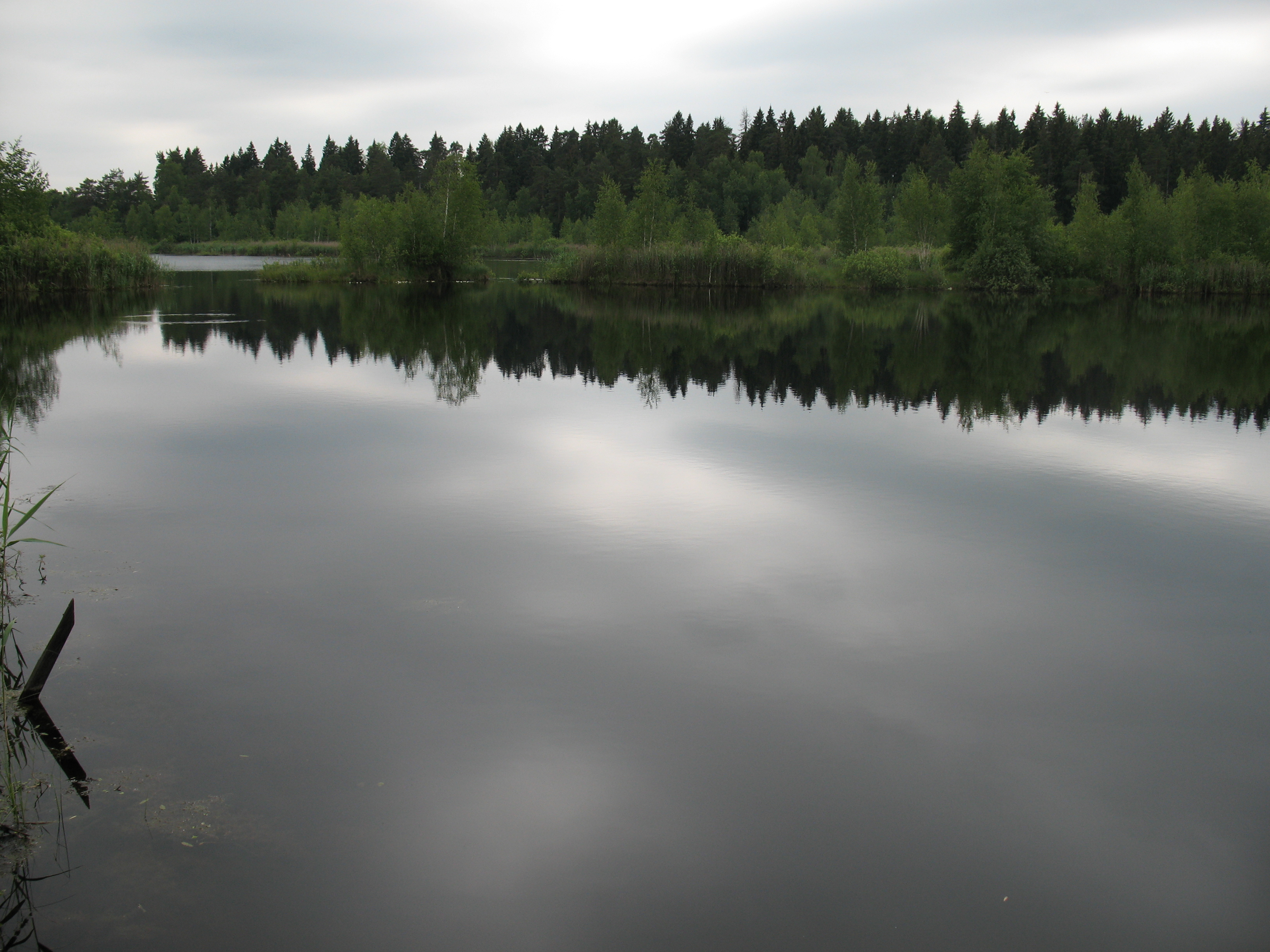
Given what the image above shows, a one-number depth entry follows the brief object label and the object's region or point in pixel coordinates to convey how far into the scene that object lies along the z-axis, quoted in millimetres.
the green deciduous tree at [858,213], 47281
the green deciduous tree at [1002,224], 41188
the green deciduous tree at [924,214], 49281
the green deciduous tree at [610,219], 42625
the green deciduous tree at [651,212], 42031
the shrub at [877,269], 42438
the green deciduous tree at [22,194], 27953
